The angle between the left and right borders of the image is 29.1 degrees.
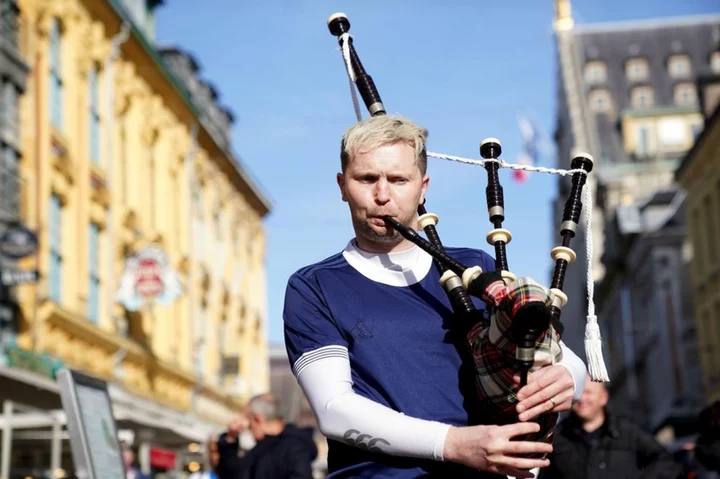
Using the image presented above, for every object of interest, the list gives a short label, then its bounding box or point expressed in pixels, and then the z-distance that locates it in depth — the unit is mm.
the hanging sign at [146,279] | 30391
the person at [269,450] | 10094
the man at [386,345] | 3328
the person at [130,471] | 15238
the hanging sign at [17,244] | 22125
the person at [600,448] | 8180
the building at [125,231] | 25797
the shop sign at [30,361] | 22688
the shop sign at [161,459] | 28125
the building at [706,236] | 44594
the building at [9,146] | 23319
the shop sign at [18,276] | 22438
